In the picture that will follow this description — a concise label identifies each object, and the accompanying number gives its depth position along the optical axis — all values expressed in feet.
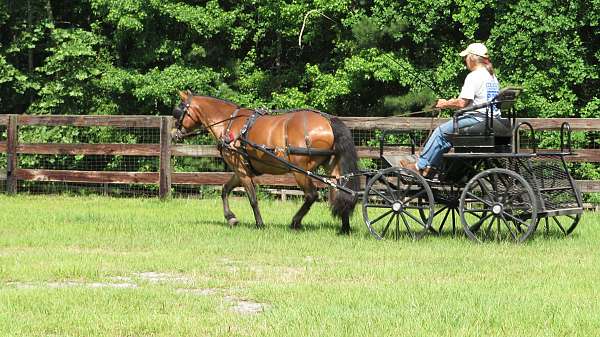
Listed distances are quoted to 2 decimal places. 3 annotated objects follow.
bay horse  70.13
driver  63.46
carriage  62.03
